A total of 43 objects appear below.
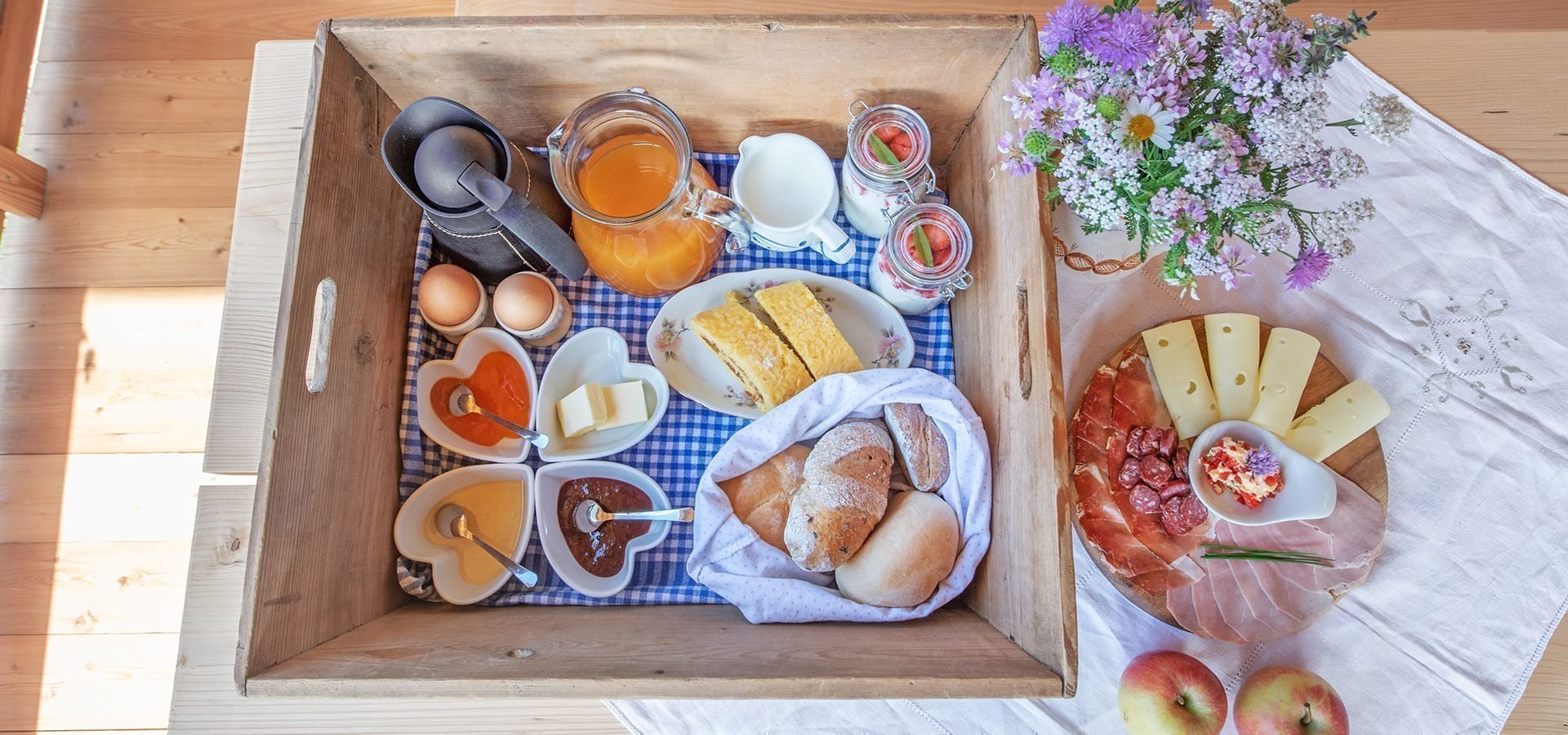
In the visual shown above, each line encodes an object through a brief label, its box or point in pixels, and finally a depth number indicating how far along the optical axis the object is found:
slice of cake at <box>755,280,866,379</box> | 1.05
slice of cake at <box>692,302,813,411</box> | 1.05
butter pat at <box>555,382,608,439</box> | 1.03
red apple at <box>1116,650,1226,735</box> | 0.98
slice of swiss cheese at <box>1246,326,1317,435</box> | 1.04
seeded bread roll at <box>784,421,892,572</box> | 0.95
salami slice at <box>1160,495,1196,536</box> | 1.03
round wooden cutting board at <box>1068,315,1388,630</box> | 1.04
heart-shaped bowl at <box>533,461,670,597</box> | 1.00
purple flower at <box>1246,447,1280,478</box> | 0.98
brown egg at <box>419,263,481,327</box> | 1.06
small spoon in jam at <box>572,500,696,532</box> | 1.03
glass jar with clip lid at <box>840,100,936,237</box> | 1.01
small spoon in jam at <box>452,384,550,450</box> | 1.05
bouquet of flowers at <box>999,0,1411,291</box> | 0.72
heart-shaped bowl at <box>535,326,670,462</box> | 1.07
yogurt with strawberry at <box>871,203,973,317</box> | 1.01
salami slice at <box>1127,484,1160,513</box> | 1.03
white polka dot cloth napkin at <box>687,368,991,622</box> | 0.97
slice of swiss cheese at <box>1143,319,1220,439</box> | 1.06
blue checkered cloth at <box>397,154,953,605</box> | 1.06
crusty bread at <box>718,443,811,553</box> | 1.03
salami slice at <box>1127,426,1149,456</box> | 1.04
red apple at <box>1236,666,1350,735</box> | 1.00
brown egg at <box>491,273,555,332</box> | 1.05
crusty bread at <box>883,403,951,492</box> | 1.02
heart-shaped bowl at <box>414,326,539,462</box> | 1.03
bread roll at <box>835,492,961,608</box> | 0.95
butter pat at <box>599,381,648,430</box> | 1.07
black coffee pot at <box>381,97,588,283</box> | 0.88
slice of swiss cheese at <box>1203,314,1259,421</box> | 1.06
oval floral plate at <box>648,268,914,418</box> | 1.12
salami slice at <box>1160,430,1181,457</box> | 1.03
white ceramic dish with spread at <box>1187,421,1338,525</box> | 0.97
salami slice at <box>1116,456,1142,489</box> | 1.04
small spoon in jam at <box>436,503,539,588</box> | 1.01
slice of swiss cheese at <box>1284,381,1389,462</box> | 1.05
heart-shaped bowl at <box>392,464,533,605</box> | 1.01
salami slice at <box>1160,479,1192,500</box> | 1.03
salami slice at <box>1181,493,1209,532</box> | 1.02
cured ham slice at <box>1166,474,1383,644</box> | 1.02
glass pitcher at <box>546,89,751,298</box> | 0.98
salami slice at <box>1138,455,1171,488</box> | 1.03
